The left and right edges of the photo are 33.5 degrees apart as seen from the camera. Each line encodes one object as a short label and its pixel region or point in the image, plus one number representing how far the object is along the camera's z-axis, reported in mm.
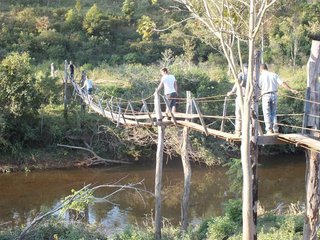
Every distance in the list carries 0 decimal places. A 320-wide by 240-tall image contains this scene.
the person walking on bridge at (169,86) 9109
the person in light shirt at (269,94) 6691
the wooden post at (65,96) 15978
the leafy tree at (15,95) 15289
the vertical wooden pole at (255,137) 6438
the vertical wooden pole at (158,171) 9211
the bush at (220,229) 8250
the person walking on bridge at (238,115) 6668
